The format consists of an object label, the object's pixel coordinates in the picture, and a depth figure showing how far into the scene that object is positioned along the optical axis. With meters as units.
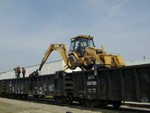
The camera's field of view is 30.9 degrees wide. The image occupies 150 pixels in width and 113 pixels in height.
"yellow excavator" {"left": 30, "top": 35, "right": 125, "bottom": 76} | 20.42
